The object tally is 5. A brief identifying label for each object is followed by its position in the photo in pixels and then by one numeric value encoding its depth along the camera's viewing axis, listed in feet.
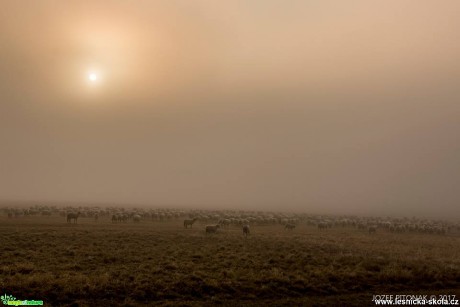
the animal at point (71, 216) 163.20
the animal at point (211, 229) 132.26
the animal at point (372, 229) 174.54
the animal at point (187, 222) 158.90
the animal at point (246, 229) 130.62
